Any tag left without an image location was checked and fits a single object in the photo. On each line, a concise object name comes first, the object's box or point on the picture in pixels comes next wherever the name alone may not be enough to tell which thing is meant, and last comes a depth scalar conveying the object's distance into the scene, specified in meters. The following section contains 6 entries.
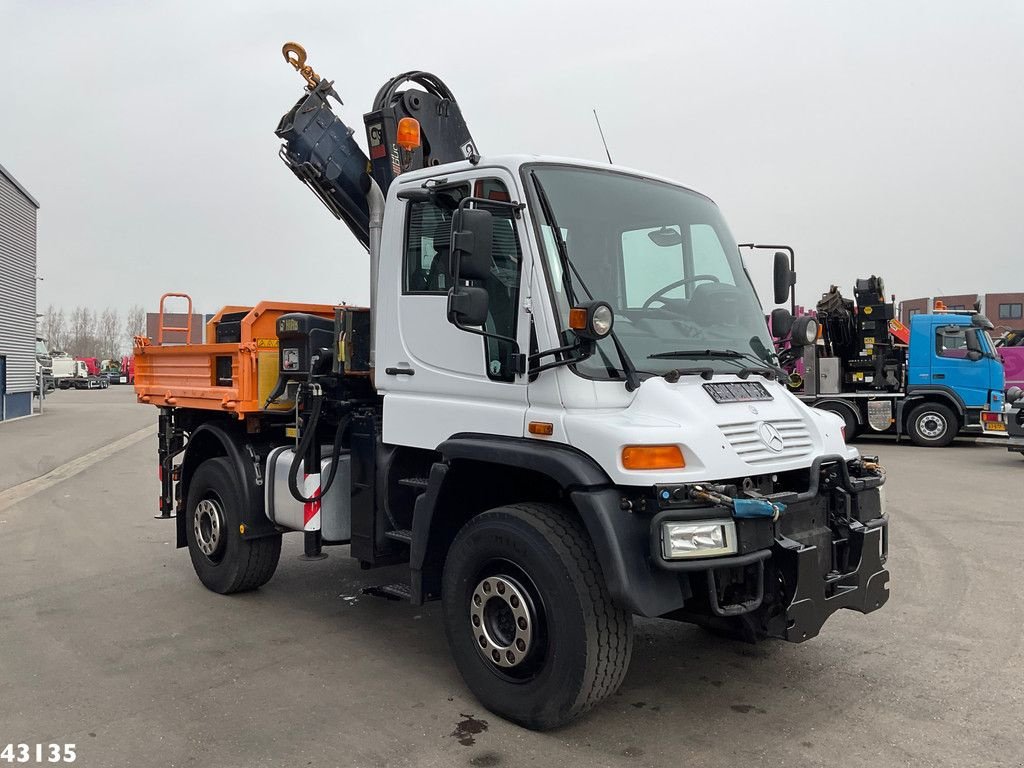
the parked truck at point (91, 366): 64.12
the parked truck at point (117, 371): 69.56
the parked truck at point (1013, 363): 21.33
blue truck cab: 16.52
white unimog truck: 3.63
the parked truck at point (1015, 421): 14.16
